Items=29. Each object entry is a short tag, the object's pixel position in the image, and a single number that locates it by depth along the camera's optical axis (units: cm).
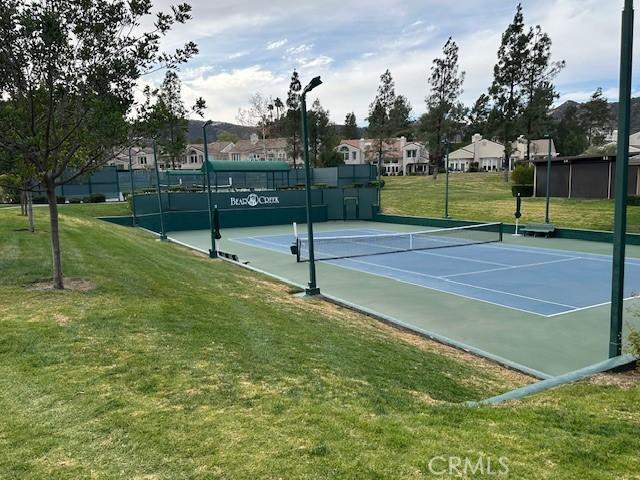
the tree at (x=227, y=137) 12940
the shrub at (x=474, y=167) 8988
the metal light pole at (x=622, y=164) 698
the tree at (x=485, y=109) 5717
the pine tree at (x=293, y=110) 6094
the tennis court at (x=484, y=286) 1012
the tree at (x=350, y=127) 11281
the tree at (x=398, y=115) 6574
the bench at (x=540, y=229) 2772
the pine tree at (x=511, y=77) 5478
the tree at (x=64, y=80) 801
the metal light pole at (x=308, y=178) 1217
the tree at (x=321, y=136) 6469
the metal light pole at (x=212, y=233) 1964
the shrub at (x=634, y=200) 3136
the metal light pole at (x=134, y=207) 3319
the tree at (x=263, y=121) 7583
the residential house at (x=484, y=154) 9225
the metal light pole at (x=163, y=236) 2586
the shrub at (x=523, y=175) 4566
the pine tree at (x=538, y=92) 5331
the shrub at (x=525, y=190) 4238
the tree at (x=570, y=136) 7662
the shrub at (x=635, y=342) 671
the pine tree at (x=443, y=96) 5941
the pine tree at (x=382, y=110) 6438
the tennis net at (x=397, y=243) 2311
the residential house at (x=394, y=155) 8856
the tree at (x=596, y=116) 8562
